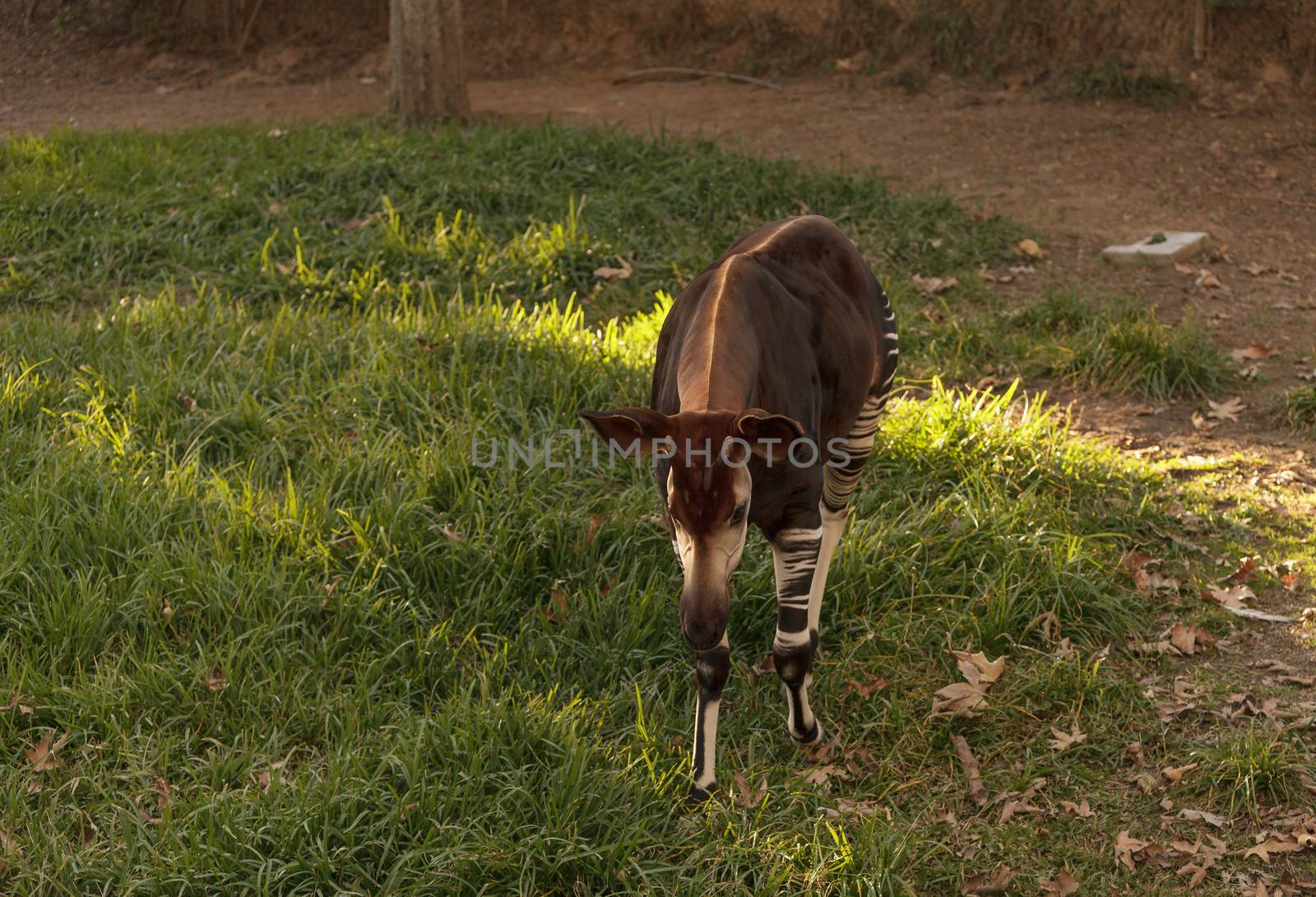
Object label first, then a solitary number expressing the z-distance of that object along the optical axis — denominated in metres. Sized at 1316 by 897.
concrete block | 8.05
